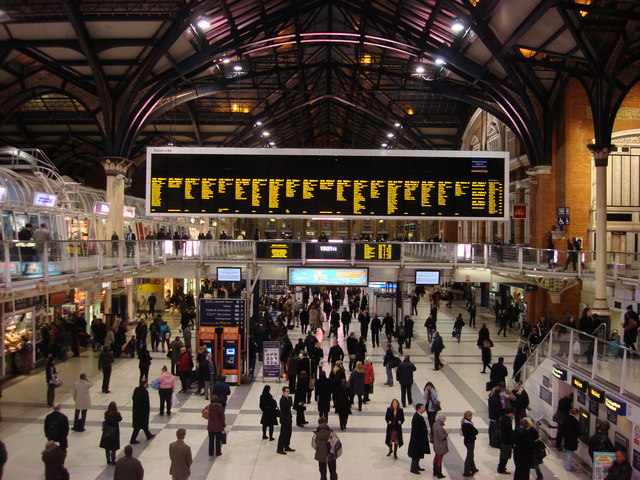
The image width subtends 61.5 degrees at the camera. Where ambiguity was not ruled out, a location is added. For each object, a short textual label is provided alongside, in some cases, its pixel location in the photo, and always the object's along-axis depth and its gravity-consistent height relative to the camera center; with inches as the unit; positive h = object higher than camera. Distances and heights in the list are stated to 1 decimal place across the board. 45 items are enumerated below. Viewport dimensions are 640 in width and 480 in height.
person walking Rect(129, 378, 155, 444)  433.7 -136.6
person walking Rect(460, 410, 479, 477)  386.0 -145.2
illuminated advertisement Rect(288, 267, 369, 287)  765.3 -51.3
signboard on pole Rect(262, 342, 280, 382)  634.2 -141.9
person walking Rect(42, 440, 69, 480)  315.3 -130.2
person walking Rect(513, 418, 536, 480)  357.7 -140.9
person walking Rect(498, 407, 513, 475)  396.2 -149.1
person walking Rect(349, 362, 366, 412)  523.5 -137.2
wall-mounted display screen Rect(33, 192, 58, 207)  796.6 +61.4
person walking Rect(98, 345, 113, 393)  571.8 -134.3
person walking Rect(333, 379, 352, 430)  472.1 -144.8
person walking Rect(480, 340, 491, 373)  677.3 -145.6
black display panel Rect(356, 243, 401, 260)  782.5 -15.2
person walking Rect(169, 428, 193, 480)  339.6 -138.5
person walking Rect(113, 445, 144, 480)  311.0 -132.5
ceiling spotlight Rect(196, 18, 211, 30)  797.9 +324.3
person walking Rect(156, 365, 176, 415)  507.2 -140.4
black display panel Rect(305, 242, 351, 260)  776.3 -14.0
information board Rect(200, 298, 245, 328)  626.5 -84.9
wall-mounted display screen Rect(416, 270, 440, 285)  794.8 -53.9
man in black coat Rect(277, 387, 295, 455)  422.9 -143.8
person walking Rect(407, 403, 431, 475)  390.0 -145.3
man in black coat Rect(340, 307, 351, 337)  940.0 -140.0
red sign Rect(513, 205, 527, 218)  1002.7 +56.0
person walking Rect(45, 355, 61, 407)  518.3 -135.2
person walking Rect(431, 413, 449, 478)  382.3 -144.9
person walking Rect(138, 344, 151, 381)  587.8 -132.3
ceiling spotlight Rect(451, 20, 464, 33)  791.3 +342.5
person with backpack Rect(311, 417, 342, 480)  360.5 -140.0
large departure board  716.7 +76.2
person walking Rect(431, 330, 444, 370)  690.8 -139.1
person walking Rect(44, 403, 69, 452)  383.2 -133.9
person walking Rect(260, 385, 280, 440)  442.9 -139.8
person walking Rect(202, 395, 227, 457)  409.4 -140.8
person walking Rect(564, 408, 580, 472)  401.7 -146.0
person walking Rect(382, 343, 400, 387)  605.7 -137.9
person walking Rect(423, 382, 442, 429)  459.2 -136.6
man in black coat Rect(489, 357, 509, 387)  533.0 -130.8
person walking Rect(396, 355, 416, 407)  534.3 -134.2
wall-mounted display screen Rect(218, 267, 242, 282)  784.9 -49.4
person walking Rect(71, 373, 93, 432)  454.6 -137.0
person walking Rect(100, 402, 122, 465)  391.5 -140.0
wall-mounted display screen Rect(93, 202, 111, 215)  955.6 +57.7
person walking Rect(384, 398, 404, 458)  412.8 -143.0
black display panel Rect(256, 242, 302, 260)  783.7 -14.2
